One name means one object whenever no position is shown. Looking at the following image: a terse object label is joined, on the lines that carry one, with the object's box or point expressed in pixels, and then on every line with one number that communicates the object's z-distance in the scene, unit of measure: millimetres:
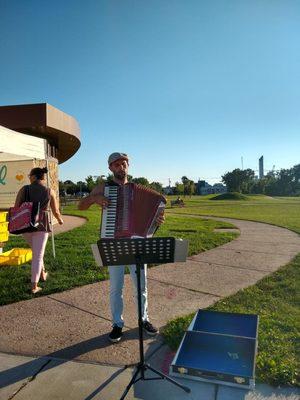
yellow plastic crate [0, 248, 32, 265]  7926
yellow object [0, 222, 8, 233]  8016
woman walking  5977
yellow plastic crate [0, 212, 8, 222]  7941
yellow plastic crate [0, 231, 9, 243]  8042
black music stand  3318
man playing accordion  3986
